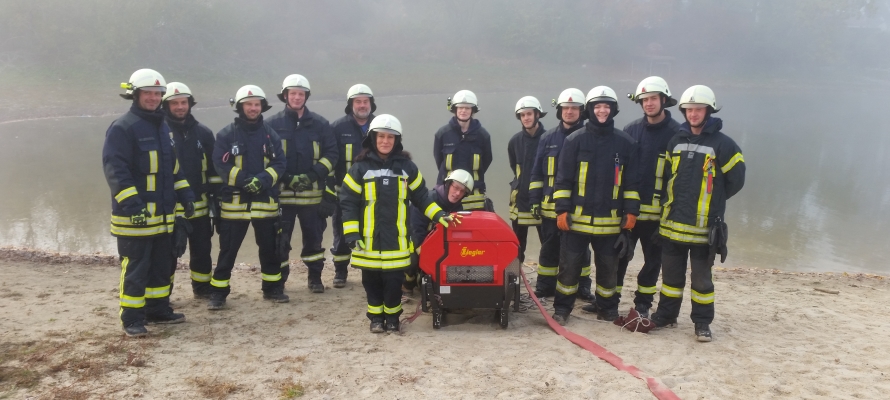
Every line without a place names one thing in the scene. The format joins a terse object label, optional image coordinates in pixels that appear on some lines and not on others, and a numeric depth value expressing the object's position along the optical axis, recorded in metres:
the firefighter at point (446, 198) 5.52
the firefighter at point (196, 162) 5.69
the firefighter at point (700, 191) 5.11
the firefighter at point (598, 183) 5.39
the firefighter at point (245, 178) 5.67
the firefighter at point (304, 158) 6.29
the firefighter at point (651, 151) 5.60
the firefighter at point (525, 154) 6.57
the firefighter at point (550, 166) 5.86
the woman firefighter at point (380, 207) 5.10
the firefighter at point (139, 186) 4.84
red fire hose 4.23
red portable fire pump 5.16
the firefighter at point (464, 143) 6.65
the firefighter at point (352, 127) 6.58
